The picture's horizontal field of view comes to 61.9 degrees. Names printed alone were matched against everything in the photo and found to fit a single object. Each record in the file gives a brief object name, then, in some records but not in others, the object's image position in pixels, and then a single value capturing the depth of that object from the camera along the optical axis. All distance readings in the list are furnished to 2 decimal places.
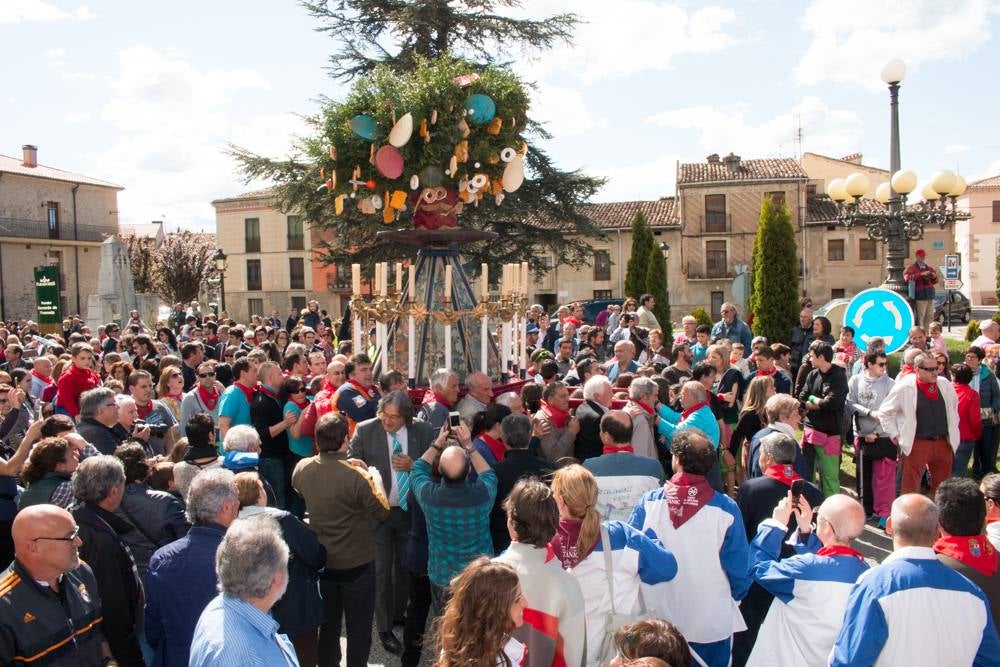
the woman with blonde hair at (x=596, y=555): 3.83
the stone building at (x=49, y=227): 39.25
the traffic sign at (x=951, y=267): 14.31
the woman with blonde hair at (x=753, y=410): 7.23
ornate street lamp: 11.41
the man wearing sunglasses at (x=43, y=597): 3.26
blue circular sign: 8.60
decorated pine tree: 18.81
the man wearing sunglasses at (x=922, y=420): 8.01
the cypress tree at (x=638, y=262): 26.52
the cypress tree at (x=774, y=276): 15.09
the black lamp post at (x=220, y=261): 22.74
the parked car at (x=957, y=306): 36.24
